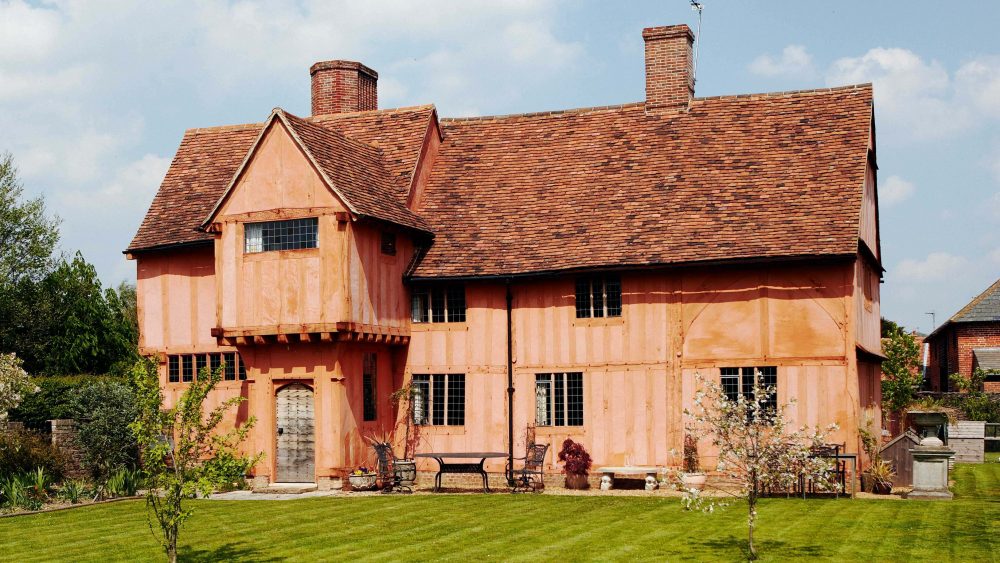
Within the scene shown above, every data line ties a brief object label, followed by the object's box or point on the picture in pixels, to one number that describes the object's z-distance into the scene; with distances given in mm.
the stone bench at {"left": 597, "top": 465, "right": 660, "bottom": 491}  26812
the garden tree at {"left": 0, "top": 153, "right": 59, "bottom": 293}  50125
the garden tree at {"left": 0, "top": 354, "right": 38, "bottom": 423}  27312
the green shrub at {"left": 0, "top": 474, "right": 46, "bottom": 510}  25219
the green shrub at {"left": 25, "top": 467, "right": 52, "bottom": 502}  26281
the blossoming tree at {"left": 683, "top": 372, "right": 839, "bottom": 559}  16219
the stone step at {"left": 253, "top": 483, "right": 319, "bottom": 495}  27562
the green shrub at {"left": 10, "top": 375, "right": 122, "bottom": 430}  32750
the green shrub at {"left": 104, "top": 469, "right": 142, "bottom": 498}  27531
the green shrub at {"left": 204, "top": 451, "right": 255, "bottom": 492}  15755
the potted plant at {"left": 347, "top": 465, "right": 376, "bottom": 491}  27344
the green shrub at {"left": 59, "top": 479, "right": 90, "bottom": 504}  26359
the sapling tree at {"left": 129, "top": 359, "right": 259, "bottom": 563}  15492
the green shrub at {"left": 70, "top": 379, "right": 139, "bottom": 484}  28297
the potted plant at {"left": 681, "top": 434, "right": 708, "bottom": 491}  26938
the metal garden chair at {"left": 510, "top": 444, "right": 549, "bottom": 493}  27594
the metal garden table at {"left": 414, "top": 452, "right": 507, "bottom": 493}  27141
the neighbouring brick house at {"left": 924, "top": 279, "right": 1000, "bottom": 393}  53594
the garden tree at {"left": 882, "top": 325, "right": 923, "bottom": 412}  42594
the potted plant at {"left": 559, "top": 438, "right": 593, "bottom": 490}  27734
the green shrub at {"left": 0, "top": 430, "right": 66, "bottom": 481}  27500
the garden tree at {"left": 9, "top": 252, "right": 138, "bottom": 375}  50219
